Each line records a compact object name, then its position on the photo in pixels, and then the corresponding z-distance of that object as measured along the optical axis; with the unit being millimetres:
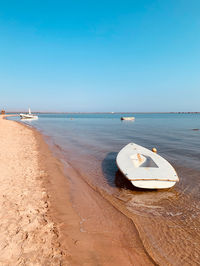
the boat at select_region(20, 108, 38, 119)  61300
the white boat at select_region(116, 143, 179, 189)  5738
